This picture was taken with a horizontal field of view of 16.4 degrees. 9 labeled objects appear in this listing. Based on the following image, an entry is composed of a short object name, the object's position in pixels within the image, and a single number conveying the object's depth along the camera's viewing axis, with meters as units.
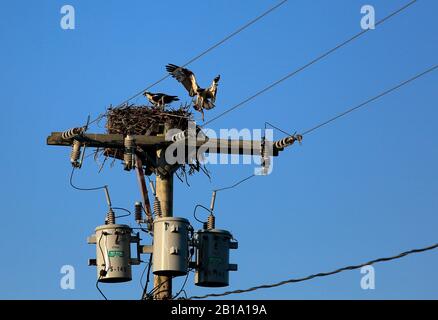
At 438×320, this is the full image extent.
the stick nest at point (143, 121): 25.56
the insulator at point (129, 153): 23.83
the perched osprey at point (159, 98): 27.25
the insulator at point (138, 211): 23.48
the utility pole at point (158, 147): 24.02
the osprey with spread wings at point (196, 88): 26.30
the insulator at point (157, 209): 23.47
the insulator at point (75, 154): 23.73
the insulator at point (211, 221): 23.17
